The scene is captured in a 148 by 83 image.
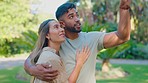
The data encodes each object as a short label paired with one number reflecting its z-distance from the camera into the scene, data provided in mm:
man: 2521
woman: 2410
